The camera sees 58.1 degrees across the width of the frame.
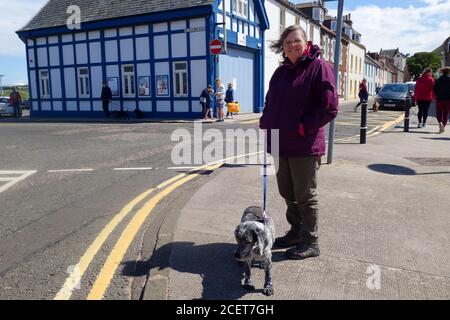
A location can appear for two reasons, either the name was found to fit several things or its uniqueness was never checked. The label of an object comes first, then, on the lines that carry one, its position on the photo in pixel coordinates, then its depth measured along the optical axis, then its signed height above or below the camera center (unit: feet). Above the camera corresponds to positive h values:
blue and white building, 66.28 +9.12
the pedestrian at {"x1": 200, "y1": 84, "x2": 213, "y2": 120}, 63.16 +0.84
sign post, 23.57 +2.90
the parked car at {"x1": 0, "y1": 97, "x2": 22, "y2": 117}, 88.28 -0.28
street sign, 61.41 +8.74
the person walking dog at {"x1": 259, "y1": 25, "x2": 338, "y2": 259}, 10.71 -0.38
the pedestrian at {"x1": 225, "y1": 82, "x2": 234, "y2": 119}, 66.23 +1.48
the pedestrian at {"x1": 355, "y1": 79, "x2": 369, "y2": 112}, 66.28 +1.90
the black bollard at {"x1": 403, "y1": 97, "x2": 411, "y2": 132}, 37.91 -1.08
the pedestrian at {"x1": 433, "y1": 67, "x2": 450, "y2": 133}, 36.96 +0.96
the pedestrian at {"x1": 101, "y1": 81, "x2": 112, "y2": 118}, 72.15 +1.68
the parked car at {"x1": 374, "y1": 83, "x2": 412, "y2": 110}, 75.05 +1.16
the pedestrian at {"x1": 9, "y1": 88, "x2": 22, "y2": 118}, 87.51 +1.20
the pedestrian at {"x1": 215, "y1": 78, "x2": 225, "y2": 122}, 61.46 +0.94
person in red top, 40.54 +1.19
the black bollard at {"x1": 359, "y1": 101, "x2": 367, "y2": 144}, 30.45 -1.60
